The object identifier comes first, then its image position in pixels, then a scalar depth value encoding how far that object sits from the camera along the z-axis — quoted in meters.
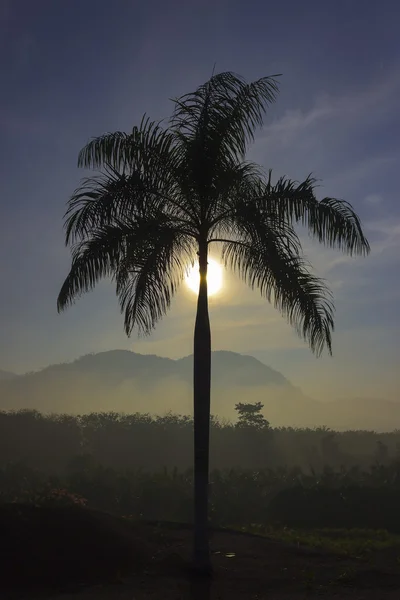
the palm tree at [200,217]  11.58
